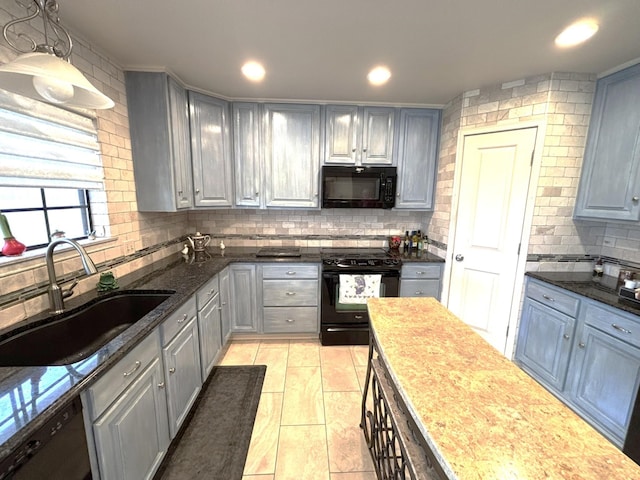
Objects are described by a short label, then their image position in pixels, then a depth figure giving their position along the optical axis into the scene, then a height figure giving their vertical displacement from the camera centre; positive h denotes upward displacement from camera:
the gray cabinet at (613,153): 1.90 +0.44
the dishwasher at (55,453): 0.73 -0.79
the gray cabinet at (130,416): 1.04 -0.98
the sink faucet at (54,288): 1.37 -0.48
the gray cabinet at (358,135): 2.89 +0.76
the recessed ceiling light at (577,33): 1.52 +1.06
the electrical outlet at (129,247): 2.13 -0.39
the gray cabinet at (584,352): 1.67 -1.03
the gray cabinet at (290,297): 2.85 -1.02
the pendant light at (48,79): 0.83 +0.40
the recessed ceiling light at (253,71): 2.06 +1.06
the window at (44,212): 1.46 -0.10
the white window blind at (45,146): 1.28 +0.28
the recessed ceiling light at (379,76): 2.11 +1.07
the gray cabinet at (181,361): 1.58 -1.06
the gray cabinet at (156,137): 2.15 +0.52
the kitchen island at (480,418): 0.67 -0.64
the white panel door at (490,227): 2.33 -0.18
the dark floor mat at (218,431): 1.60 -1.60
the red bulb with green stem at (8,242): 1.30 -0.23
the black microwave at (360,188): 2.92 +0.19
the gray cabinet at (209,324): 2.10 -1.04
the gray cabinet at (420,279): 2.88 -0.79
